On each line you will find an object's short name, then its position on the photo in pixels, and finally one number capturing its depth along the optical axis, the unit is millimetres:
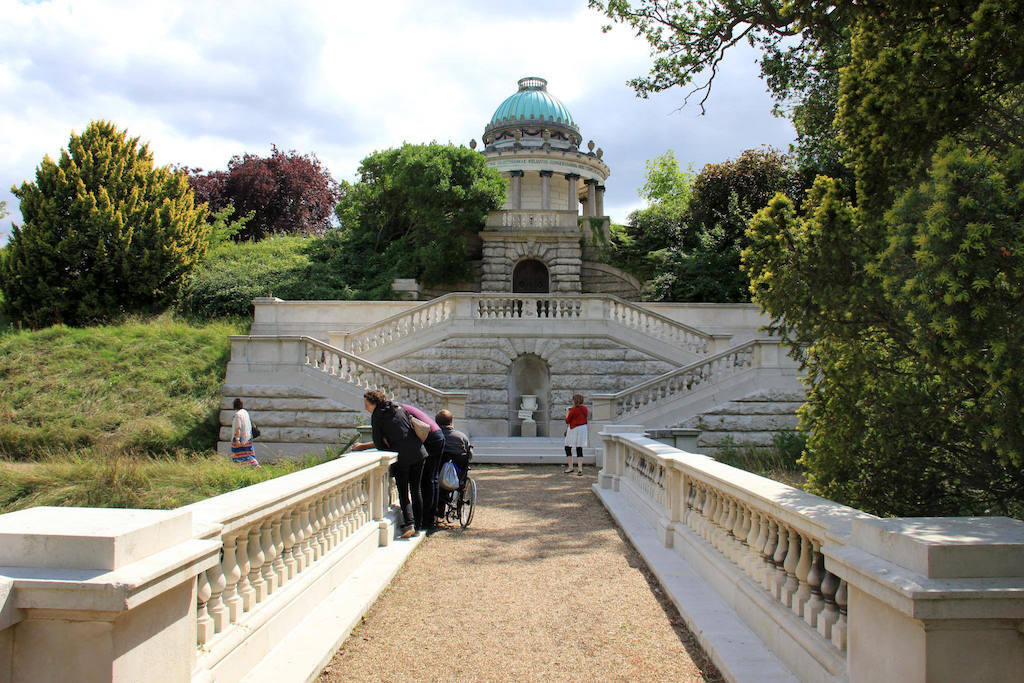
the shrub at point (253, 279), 24297
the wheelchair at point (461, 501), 8688
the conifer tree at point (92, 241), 22766
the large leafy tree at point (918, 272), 4227
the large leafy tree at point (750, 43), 13844
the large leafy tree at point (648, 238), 28422
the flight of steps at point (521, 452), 15734
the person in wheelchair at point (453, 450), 8469
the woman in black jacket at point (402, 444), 7660
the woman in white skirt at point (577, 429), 14070
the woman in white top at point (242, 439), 12953
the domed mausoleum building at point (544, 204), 28891
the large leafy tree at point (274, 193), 35875
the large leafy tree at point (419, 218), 27641
